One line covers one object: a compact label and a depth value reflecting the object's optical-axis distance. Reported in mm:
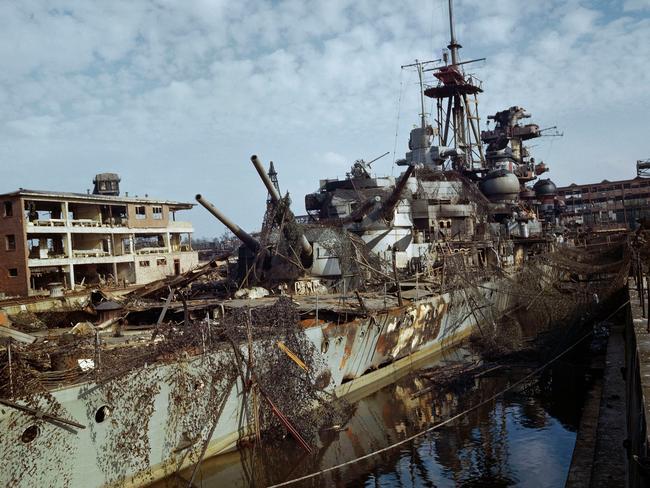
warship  9203
